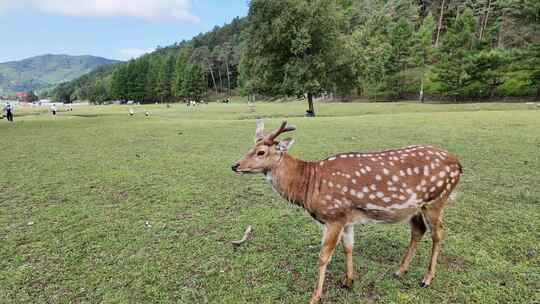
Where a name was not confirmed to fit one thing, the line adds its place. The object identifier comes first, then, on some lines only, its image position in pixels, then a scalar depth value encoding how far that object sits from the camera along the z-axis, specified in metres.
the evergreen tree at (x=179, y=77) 82.62
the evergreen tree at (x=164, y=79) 87.38
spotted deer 3.18
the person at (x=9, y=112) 23.41
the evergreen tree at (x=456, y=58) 38.28
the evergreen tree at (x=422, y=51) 44.41
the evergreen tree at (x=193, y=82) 81.62
